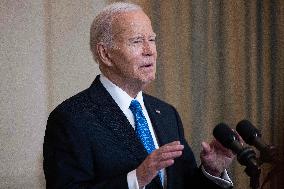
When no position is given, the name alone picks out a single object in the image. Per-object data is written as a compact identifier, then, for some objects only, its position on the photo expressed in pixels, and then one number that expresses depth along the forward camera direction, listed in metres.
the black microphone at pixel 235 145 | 5.27
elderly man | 5.49
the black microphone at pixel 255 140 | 5.26
